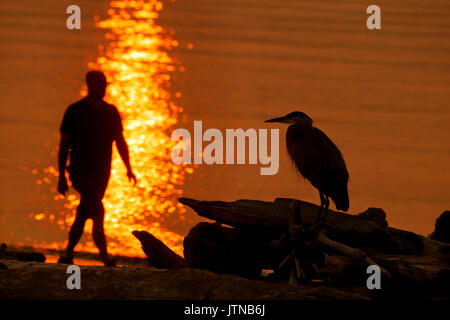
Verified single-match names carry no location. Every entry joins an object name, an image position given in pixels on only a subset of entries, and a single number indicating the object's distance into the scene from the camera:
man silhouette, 18.37
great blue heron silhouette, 17.09
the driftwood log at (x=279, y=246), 15.16
